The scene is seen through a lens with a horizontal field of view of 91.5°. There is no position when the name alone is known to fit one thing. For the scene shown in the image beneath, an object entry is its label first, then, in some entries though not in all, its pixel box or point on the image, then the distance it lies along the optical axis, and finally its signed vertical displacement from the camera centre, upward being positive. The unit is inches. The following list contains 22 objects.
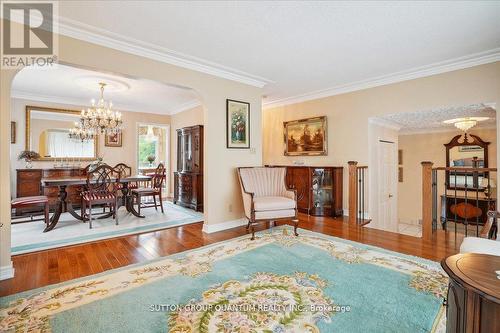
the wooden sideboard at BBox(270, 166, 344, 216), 193.5 -19.7
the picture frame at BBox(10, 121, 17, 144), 201.5 +29.0
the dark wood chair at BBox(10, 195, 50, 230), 143.0 -21.6
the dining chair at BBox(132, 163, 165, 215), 194.1 -18.9
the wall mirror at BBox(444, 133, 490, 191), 233.9 +9.3
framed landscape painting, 209.3 +26.5
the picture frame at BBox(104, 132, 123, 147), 246.9 +27.6
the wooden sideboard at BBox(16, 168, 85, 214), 198.8 -16.0
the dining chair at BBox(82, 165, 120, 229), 162.4 -17.2
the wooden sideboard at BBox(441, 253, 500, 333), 36.3 -20.5
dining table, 156.9 -19.8
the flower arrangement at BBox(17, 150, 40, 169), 202.7 +9.0
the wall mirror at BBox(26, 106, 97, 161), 215.2 +28.1
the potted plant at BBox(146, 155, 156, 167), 343.8 +11.3
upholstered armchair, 139.6 -19.2
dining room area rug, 129.6 -39.9
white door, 203.6 -17.6
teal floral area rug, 66.1 -42.4
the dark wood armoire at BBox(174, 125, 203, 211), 213.8 -2.6
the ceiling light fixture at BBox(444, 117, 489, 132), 164.6 +30.4
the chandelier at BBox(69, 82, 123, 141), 181.3 +35.9
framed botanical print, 162.7 +28.9
